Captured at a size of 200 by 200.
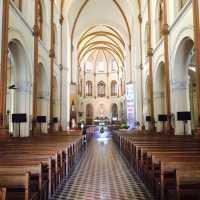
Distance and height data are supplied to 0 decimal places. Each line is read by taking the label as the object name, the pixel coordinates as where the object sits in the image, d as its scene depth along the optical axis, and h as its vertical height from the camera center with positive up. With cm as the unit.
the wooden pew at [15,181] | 325 -82
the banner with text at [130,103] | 2258 +118
